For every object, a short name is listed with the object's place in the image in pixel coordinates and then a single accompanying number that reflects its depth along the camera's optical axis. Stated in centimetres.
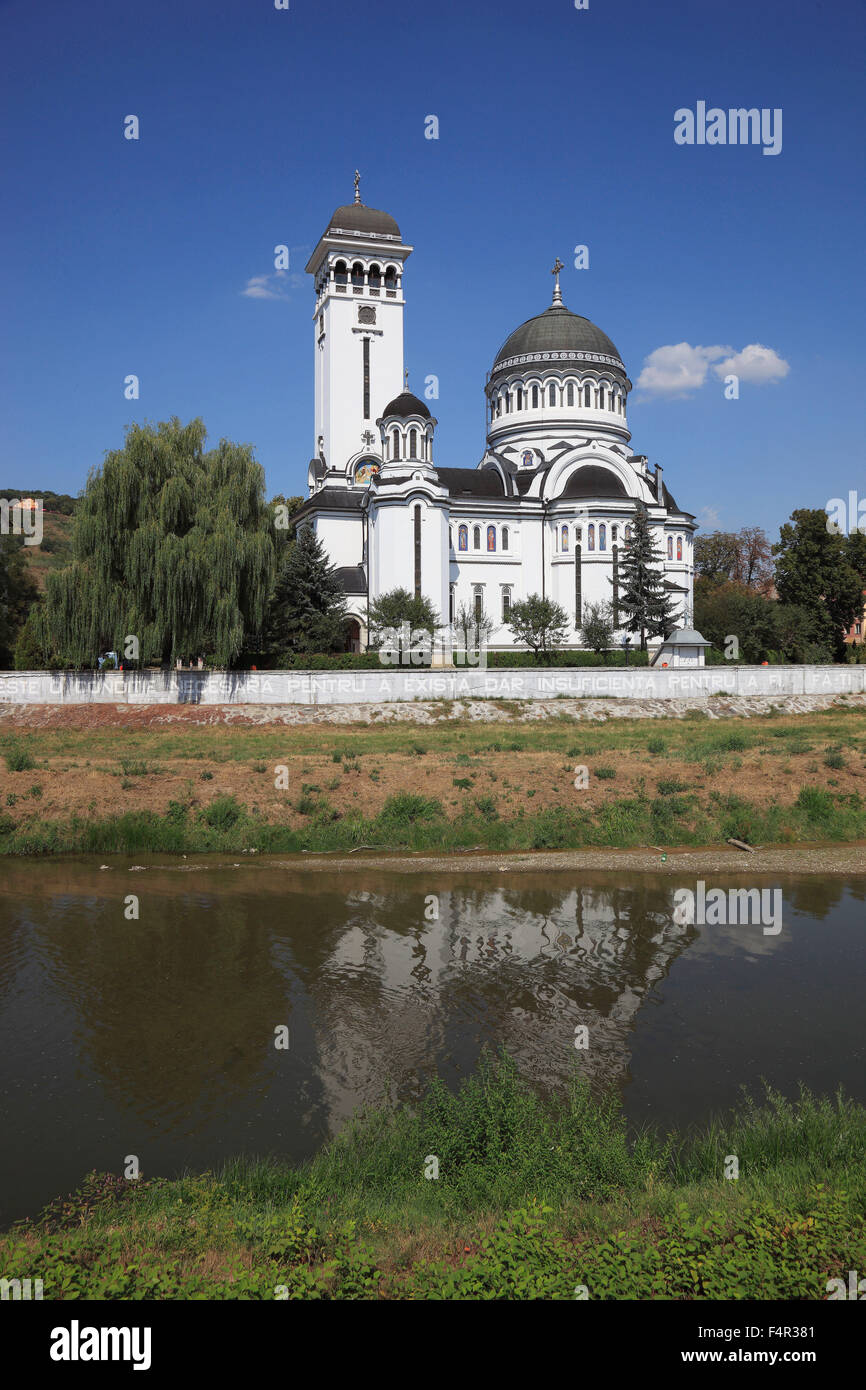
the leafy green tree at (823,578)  5025
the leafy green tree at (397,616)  4175
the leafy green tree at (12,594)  4131
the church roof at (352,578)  4934
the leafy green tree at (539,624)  4453
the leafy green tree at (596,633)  4378
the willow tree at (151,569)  3186
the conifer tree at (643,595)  4356
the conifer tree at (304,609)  3906
